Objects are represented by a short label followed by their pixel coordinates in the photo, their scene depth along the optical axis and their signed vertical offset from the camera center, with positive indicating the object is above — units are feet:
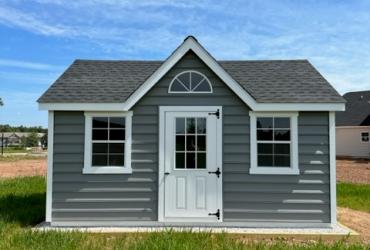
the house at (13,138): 342.64 +9.14
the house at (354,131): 103.91 +5.65
